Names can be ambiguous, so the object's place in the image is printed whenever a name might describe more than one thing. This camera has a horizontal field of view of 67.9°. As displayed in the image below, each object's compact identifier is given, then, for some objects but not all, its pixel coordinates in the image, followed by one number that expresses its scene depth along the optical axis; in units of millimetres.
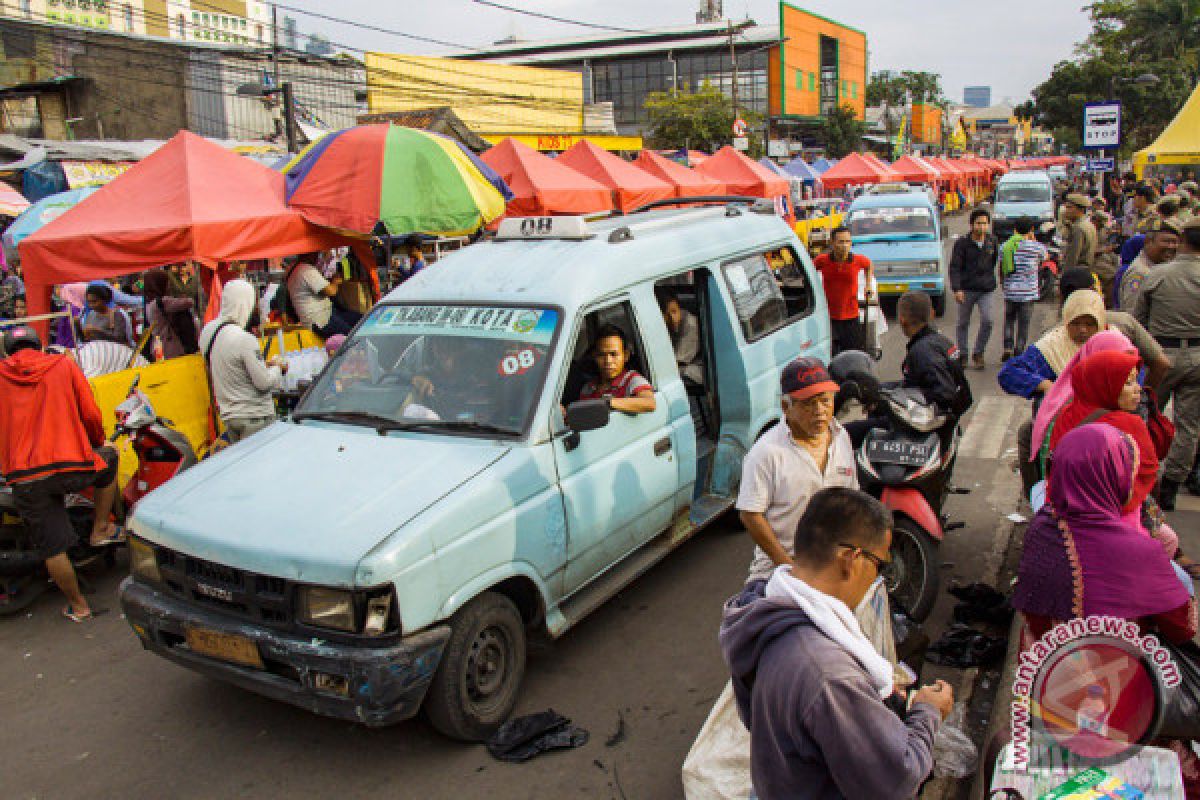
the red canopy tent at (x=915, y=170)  35094
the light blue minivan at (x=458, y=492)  3564
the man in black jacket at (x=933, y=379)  5023
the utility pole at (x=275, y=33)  20525
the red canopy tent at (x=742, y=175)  18656
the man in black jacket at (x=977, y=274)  10781
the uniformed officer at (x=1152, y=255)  7219
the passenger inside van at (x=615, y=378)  4879
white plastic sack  3072
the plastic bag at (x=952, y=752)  2650
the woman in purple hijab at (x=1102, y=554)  2936
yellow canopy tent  13952
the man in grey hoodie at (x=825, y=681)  1883
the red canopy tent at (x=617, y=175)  14555
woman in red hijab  3889
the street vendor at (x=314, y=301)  9398
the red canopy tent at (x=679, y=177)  16734
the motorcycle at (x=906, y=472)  4738
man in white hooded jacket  6562
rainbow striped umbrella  8914
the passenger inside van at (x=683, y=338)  6168
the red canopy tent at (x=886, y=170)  30219
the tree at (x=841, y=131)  63719
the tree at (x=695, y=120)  45938
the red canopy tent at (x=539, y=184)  12156
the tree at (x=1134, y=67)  39250
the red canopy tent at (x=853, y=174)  28812
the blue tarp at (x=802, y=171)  33938
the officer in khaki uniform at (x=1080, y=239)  10375
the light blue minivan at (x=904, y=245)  14914
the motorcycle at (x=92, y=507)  5613
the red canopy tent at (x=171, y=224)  7645
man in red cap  3615
